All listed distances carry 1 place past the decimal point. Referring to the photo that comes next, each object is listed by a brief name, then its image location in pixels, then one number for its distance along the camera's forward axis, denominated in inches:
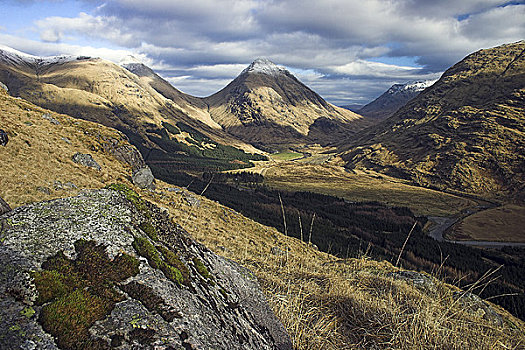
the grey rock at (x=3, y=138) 914.2
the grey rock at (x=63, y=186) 838.6
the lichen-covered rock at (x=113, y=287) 97.0
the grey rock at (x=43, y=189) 756.2
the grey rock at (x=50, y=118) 1393.9
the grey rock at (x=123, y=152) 1583.4
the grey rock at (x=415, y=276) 687.7
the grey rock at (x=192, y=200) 1638.3
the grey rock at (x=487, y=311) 627.2
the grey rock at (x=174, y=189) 1648.3
